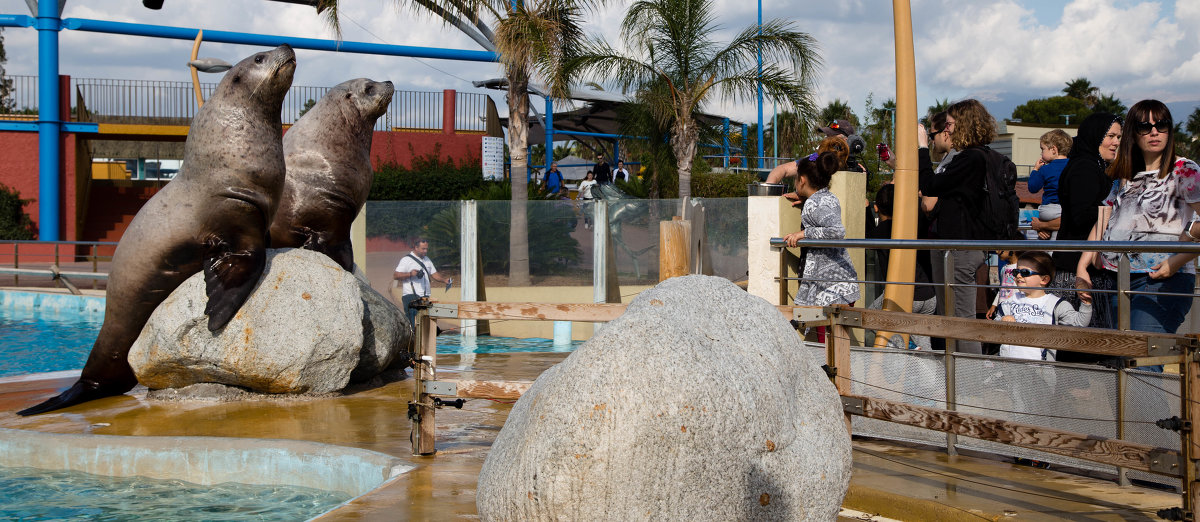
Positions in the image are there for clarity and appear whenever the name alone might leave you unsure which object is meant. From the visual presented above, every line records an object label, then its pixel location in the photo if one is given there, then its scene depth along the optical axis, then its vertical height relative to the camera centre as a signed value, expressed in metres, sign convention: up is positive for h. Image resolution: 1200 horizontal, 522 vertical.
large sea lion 6.89 +0.39
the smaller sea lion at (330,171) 8.02 +0.82
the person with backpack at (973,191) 5.85 +0.44
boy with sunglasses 5.05 -0.24
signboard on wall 19.00 +2.21
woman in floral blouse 4.42 +0.25
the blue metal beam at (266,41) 23.94 +5.98
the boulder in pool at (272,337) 6.69 -0.47
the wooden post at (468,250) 12.33 +0.21
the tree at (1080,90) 72.56 +12.92
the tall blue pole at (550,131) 25.78 +3.61
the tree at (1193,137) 52.73 +7.39
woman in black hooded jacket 5.30 +0.40
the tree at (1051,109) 66.88 +10.65
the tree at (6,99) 25.77 +5.09
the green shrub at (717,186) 23.48 +1.92
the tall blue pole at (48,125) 22.75 +3.44
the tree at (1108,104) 65.64 +10.80
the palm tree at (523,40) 15.41 +3.61
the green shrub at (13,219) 23.00 +1.26
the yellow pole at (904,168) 6.11 +0.59
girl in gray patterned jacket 5.85 +0.06
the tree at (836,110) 58.72 +9.68
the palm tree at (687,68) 16.58 +3.50
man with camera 11.43 -0.10
